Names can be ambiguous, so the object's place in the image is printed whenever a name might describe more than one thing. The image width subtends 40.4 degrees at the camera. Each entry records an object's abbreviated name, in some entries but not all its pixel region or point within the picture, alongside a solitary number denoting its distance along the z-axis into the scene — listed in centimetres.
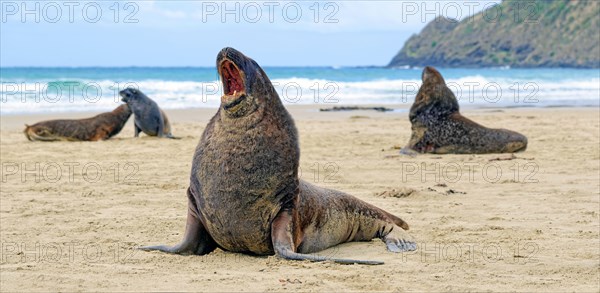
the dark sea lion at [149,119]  1530
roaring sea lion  505
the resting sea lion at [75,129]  1455
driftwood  2270
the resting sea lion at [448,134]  1212
